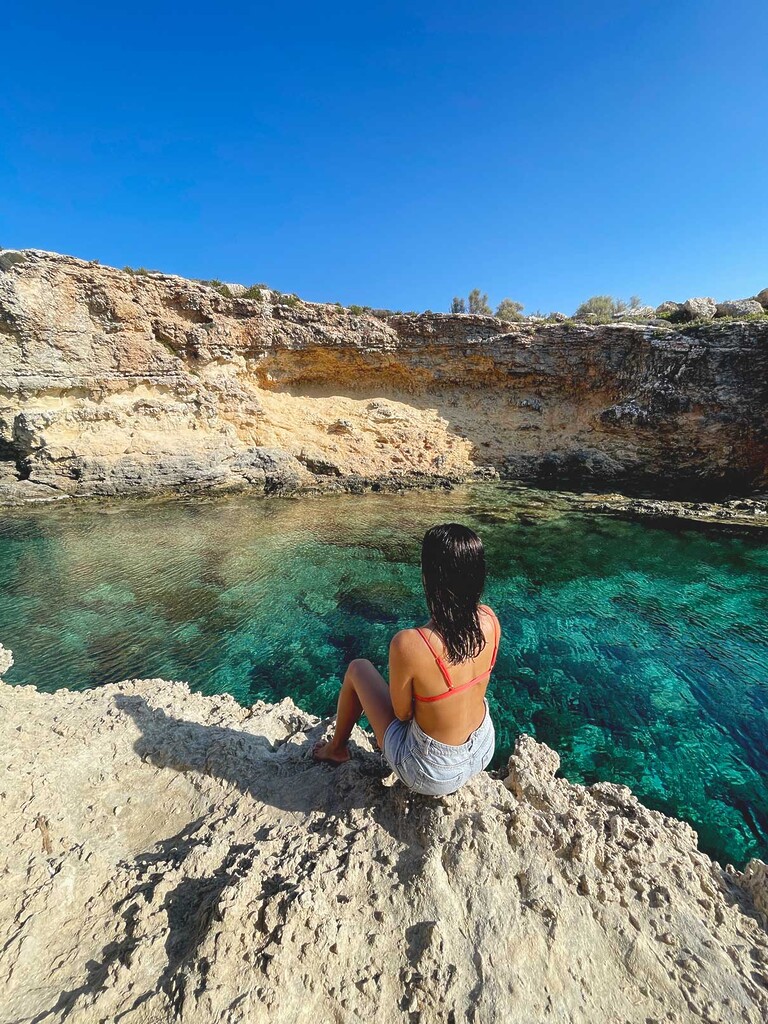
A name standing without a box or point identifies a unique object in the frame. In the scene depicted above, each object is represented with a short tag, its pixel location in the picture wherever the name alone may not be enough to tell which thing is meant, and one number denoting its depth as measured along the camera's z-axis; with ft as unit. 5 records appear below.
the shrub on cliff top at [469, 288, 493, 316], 93.71
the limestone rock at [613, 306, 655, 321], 71.05
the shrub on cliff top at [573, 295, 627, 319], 92.02
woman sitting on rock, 7.23
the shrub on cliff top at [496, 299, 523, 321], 90.00
